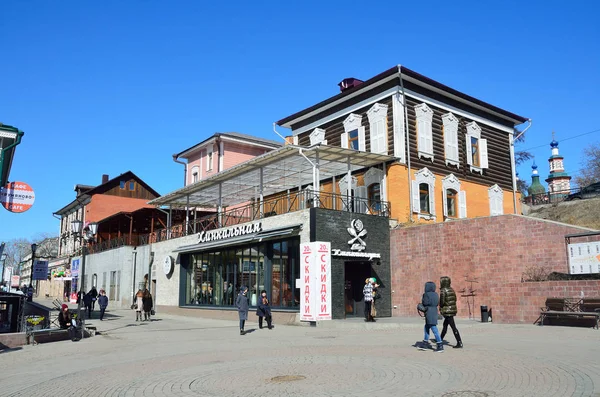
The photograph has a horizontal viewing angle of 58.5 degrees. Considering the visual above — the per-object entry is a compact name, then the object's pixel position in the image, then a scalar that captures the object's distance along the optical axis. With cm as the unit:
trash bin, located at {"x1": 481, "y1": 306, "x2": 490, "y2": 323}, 1855
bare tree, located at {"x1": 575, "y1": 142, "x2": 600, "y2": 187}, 5572
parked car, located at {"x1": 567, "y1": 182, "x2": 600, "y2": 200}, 3516
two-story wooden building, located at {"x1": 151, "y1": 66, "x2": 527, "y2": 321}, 2148
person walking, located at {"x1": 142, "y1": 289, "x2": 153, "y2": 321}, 2500
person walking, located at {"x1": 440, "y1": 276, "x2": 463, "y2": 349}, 1151
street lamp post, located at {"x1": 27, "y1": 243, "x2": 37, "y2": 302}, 3100
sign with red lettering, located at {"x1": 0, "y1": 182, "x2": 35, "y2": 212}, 1573
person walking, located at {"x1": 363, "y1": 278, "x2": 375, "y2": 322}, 1942
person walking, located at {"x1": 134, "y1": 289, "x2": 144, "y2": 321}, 2500
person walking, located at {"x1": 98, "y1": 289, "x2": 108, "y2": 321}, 2520
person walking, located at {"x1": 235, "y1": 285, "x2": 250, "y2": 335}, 1788
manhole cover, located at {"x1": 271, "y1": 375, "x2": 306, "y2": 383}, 862
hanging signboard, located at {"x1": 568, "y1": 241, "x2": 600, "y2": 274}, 1689
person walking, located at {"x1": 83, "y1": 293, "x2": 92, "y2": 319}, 2877
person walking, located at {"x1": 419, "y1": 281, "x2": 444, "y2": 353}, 1122
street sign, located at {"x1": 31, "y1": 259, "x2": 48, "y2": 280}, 2899
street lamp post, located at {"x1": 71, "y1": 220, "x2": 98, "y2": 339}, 1810
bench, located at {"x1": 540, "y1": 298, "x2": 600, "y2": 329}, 1541
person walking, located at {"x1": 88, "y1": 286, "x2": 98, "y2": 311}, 2964
